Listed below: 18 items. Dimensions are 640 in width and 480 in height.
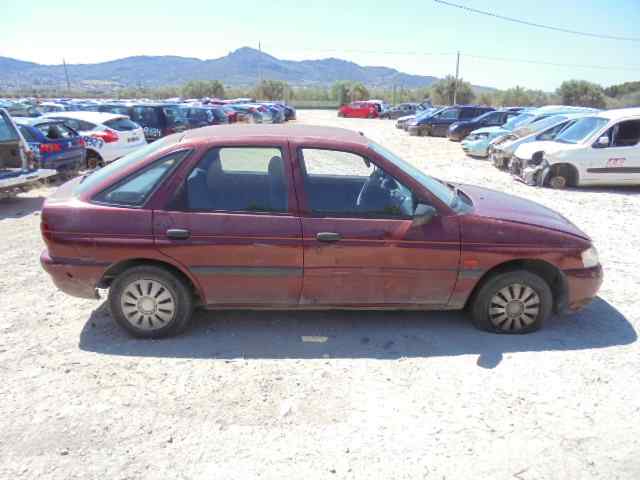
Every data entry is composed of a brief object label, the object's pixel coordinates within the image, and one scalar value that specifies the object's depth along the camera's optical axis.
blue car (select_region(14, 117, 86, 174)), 9.73
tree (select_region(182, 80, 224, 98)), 69.06
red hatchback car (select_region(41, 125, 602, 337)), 3.55
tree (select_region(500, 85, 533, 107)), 59.84
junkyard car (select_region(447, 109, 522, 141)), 20.69
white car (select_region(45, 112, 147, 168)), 11.52
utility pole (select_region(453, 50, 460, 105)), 53.81
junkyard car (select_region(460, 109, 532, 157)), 15.84
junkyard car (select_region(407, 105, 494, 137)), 23.28
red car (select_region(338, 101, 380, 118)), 42.47
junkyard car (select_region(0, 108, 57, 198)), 8.17
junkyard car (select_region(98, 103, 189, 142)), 15.47
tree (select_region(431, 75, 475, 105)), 58.44
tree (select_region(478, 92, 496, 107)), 59.66
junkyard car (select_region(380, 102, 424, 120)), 41.25
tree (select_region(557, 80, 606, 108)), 52.00
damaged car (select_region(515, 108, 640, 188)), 10.12
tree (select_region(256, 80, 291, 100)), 61.38
